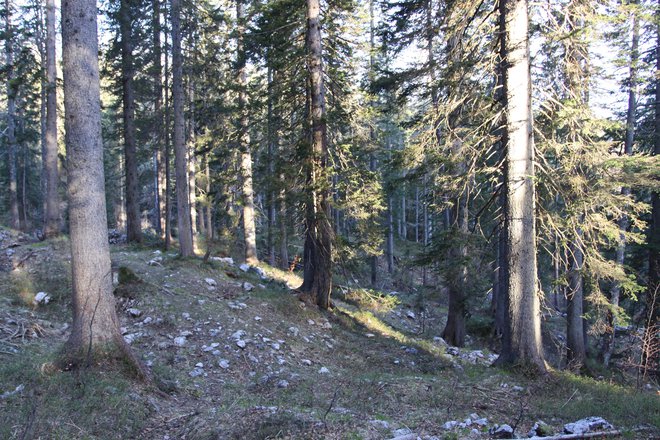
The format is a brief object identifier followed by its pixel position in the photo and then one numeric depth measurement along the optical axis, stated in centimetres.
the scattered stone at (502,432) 466
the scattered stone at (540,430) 457
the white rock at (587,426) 452
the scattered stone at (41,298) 940
